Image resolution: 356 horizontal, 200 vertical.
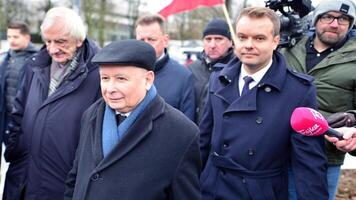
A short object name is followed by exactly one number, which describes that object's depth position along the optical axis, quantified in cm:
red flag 440
